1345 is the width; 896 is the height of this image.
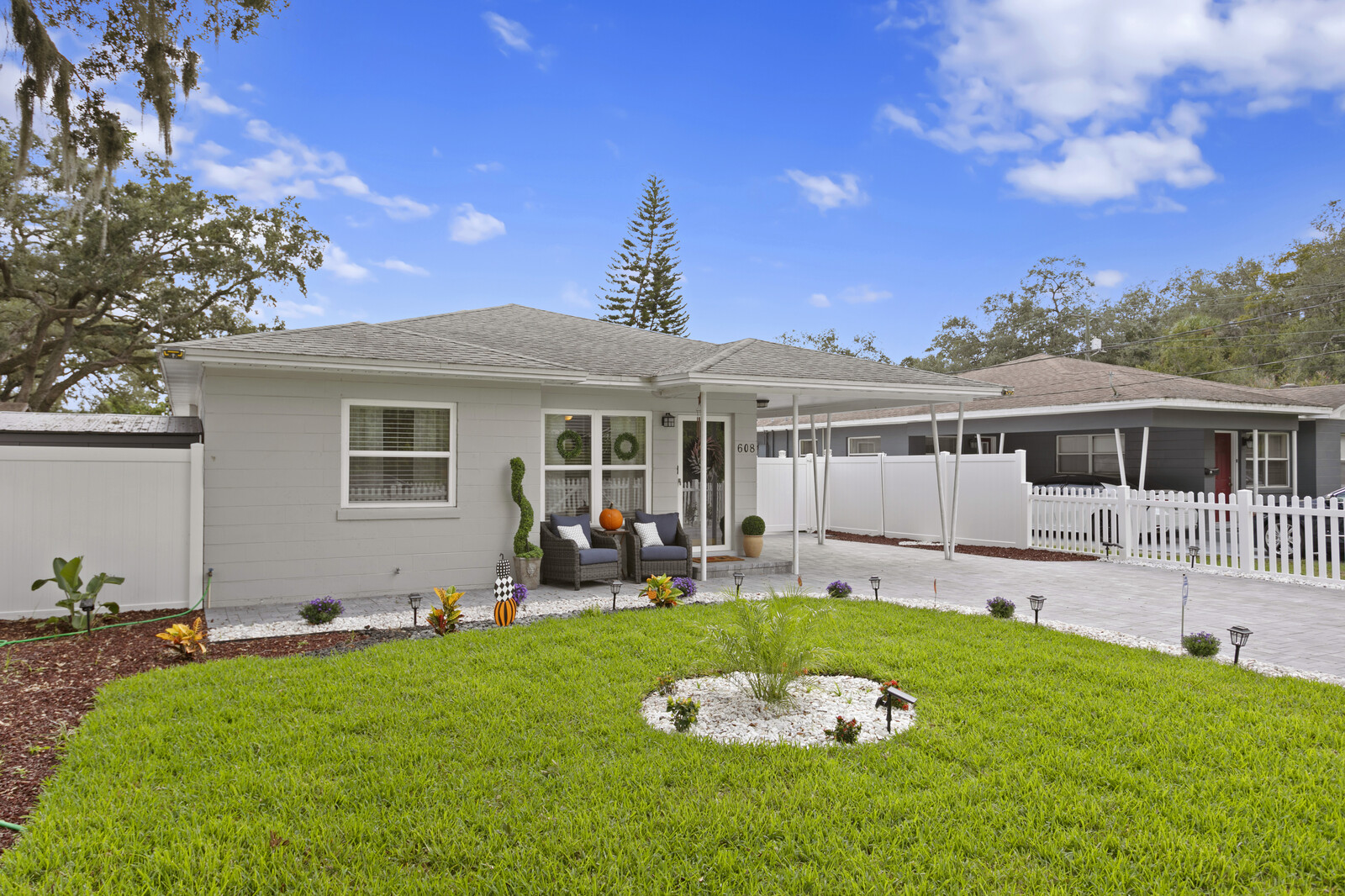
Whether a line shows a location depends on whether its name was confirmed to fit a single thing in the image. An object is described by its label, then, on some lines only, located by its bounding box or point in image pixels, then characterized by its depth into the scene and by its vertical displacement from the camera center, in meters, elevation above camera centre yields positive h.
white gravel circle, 4.26 -1.47
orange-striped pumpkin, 6.87 -1.28
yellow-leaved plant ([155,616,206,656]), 5.81 -1.29
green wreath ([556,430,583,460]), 10.34 +0.39
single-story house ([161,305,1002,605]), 8.09 +0.47
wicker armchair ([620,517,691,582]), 9.81 -1.21
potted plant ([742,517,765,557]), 11.40 -0.92
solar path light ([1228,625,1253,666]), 5.32 -1.15
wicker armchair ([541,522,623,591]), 9.29 -1.16
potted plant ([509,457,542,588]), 9.20 -0.89
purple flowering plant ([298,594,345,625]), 6.89 -1.27
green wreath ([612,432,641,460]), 10.79 +0.43
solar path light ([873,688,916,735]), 4.30 -1.28
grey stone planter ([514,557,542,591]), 9.27 -1.21
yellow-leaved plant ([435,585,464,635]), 6.47 -1.23
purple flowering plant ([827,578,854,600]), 8.30 -1.29
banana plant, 6.65 -1.00
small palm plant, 4.64 -1.09
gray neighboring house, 14.84 +1.04
